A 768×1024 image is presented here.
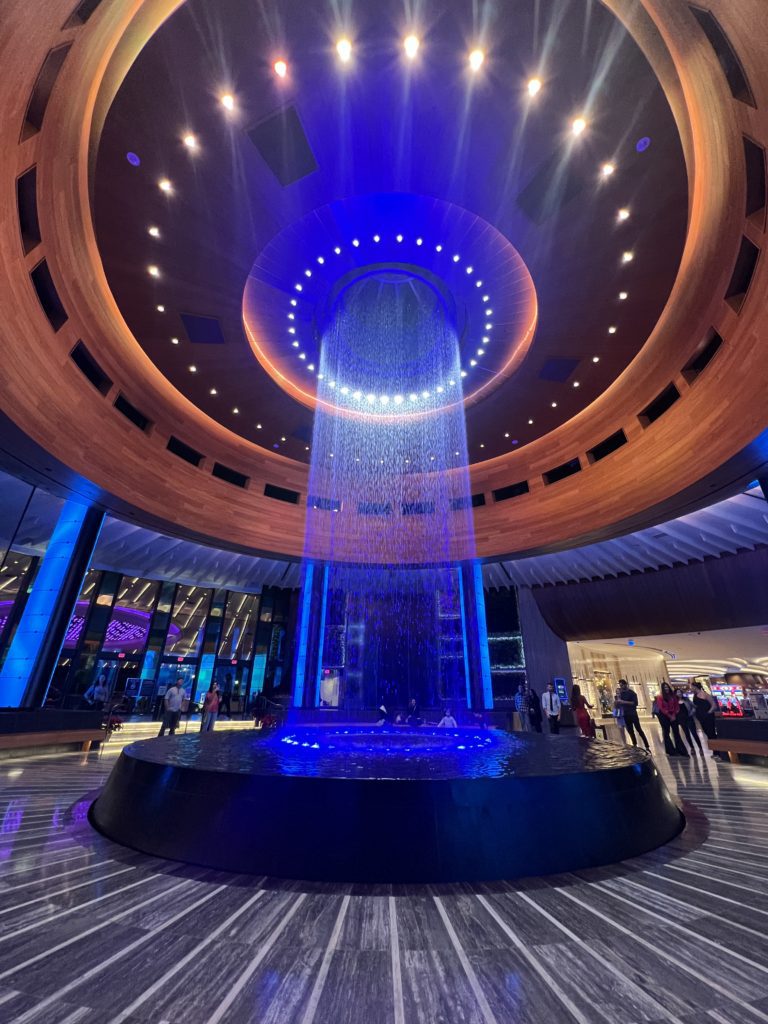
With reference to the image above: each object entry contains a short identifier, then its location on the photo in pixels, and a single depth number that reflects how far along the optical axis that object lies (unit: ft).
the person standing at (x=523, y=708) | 49.26
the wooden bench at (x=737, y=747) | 27.25
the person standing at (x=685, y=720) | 31.85
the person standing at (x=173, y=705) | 35.17
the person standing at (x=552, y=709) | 48.14
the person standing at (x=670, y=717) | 30.35
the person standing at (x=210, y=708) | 37.59
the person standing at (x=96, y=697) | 45.85
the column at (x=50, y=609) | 32.53
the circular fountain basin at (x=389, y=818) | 9.87
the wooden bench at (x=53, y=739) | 27.71
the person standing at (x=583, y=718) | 32.09
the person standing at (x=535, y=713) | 48.70
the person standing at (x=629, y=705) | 30.91
